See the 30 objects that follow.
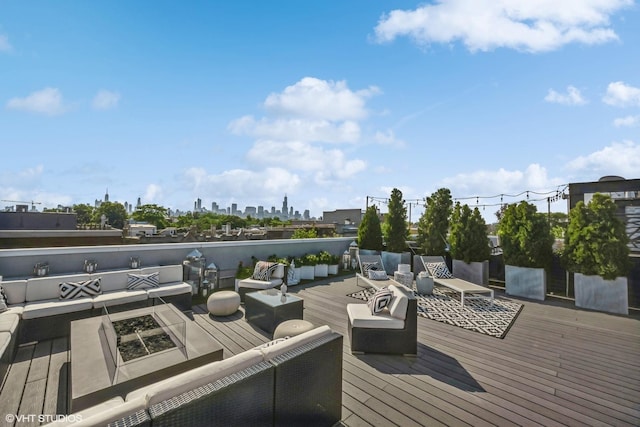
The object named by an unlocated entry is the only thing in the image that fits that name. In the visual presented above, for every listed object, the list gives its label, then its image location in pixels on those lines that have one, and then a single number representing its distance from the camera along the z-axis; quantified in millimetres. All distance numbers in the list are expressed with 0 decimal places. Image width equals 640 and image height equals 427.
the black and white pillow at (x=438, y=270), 7495
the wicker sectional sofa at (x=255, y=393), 1396
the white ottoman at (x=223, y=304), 5113
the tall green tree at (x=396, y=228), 9461
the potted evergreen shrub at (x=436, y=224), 8867
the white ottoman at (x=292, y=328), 3350
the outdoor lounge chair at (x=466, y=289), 6082
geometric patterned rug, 4816
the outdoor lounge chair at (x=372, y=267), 7148
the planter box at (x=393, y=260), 9273
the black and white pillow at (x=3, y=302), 3885
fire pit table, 2375
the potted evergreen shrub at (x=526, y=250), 6680
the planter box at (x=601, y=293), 5562
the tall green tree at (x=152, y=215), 45750
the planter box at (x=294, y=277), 7555
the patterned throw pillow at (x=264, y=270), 6345
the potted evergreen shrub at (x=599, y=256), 5609
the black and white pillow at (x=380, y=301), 3959
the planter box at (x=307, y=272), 8352
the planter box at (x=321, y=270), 8727
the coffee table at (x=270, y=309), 4461
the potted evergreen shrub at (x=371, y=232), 9984
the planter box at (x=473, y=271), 7591
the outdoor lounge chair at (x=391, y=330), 3736
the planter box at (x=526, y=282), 6605
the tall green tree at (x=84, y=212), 49172
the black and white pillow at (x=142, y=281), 5219
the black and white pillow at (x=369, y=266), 8044
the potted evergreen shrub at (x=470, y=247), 7680
